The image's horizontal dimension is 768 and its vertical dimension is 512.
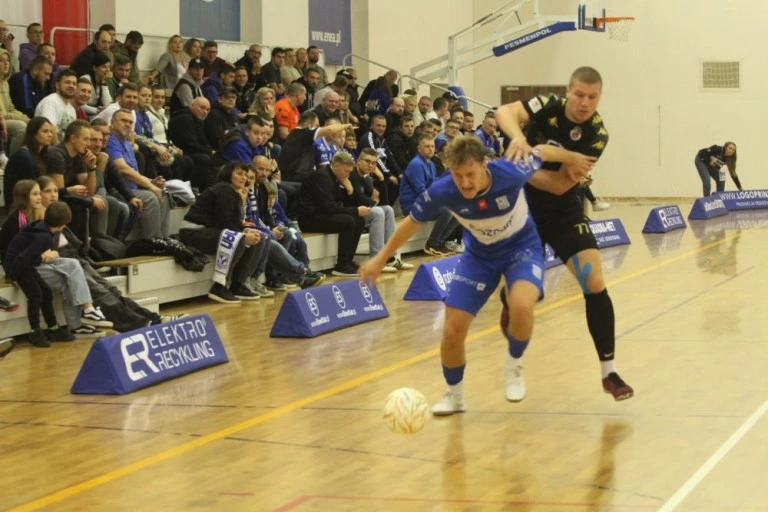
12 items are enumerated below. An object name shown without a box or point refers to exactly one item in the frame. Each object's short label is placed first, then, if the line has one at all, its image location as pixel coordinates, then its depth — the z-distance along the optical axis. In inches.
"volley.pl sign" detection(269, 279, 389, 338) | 452.1
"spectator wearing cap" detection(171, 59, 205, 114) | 691.4
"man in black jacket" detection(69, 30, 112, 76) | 641.6
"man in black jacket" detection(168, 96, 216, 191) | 619.5
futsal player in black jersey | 316.5
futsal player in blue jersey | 289.4
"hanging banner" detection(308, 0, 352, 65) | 981.0
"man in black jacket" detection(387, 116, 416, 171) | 762.8
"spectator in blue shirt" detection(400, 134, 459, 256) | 706.8
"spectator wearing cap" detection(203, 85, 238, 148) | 648.4
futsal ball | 274.5
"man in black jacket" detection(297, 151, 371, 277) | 625.0
